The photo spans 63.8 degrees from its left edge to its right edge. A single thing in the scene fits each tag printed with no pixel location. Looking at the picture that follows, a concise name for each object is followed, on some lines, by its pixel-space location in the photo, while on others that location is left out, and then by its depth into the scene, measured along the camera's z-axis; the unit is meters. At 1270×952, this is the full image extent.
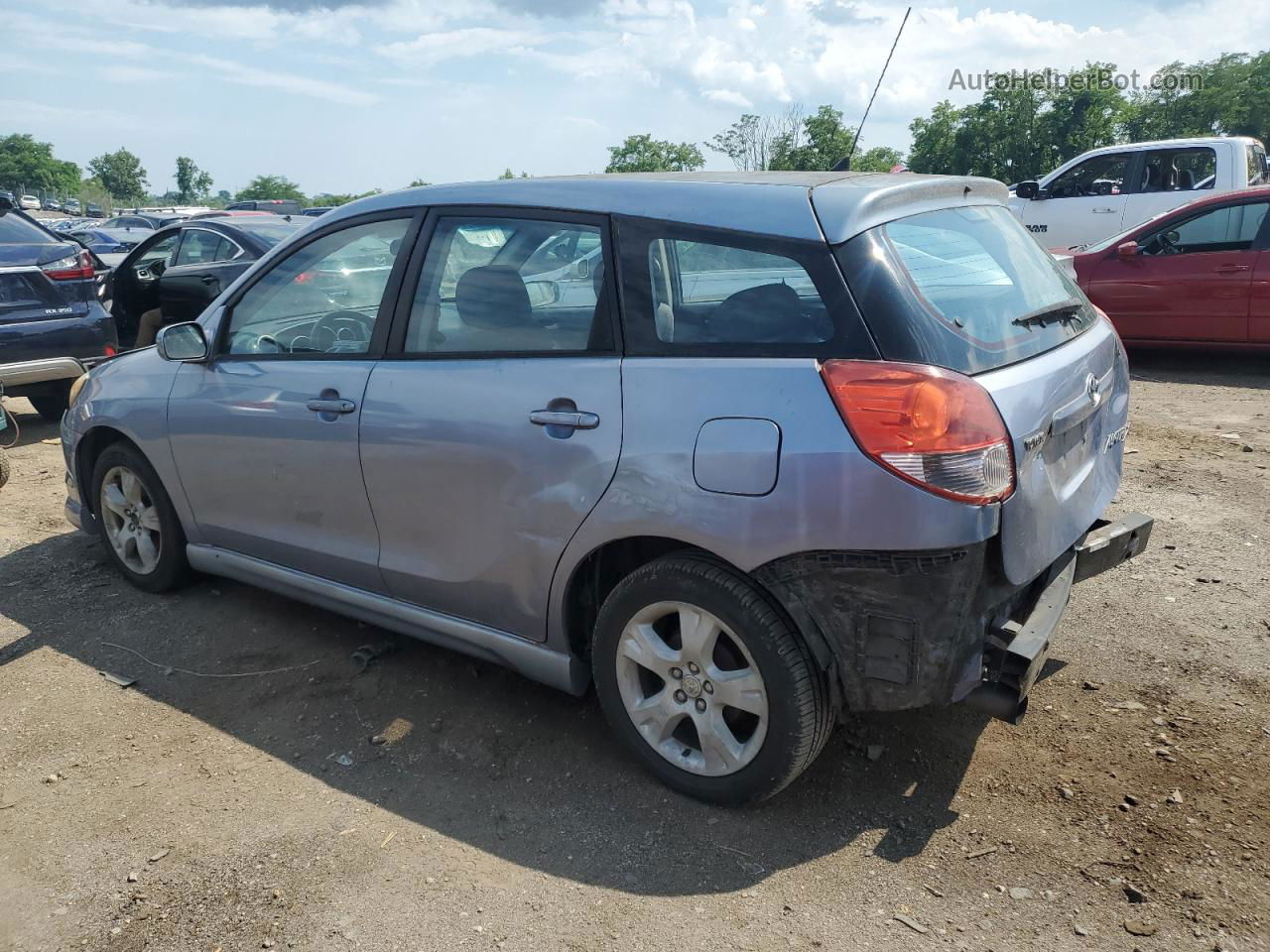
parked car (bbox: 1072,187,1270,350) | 8.72
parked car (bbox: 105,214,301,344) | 8.80
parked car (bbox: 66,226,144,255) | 26.82
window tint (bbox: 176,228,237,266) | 8.91
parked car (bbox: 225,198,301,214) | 35.06
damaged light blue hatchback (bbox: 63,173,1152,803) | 2.55
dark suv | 7.27
